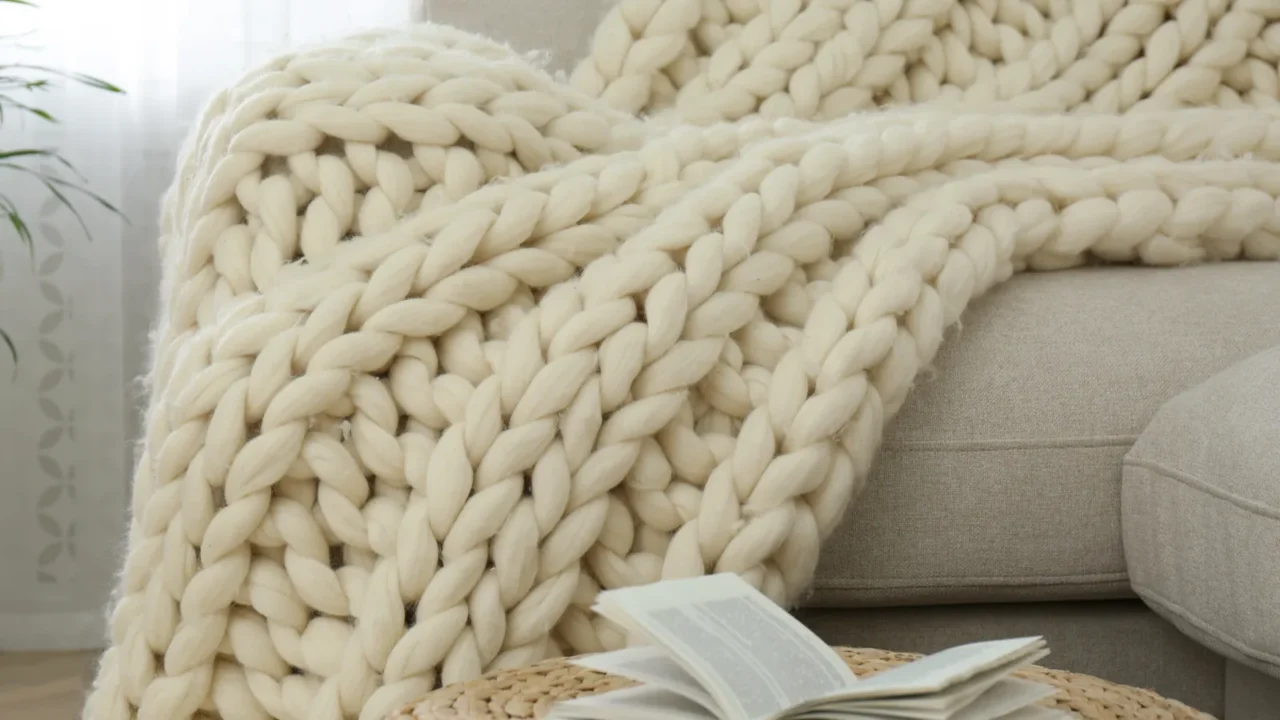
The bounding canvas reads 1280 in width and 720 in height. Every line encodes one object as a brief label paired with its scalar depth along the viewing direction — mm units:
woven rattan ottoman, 2640
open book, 2532
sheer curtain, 5098
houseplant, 4985
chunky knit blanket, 2837
